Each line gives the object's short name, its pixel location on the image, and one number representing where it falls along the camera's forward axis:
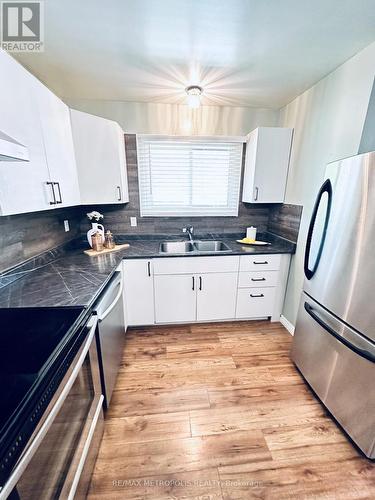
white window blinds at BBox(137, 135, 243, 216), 2.41
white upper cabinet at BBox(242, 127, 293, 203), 2.18
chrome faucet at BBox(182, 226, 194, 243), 2.55
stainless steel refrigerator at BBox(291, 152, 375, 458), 1.10
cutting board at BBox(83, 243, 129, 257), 2.00
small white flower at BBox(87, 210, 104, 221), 2.18
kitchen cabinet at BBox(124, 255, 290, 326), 2.07
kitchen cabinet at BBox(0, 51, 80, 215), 1.02
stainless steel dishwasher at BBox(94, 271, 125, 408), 1.23
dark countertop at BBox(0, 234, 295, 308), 1.13
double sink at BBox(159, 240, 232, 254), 2.51
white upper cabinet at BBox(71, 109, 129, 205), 1.81
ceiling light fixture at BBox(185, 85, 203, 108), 1.83
